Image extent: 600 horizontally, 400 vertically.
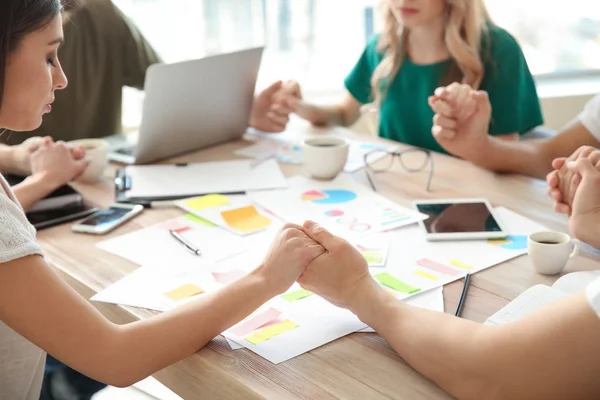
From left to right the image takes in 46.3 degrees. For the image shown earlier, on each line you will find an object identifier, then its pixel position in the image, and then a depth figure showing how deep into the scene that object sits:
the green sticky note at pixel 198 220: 1.29
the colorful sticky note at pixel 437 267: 1.09
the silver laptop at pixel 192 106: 1.51
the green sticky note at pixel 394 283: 1.04
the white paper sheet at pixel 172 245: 1.15
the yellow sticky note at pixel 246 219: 1.27
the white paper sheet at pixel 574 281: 1.01
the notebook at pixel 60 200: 1.35
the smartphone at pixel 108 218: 1.26
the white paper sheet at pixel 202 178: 1.44
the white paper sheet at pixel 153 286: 1.02
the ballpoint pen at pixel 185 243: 1.17
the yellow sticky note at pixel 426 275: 1.07
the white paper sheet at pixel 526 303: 0.95
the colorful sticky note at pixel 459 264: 1.11
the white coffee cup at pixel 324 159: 1.47
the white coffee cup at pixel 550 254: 1.07
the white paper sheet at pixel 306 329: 0.90
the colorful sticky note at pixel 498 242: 1.20
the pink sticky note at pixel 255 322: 0.95
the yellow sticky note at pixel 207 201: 1.37
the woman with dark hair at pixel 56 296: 0.84
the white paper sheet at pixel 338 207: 1.27
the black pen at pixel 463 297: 0.97
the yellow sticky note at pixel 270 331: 0.93
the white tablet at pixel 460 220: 1.21
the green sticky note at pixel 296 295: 1.03
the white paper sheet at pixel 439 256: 1.08
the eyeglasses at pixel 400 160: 1.58
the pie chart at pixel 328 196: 1.39
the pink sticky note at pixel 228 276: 1.08
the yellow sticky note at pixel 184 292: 1.03
